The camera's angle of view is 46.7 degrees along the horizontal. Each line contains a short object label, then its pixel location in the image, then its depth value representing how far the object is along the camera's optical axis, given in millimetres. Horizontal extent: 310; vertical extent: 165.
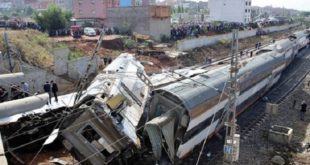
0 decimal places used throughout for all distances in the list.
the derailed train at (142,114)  12641
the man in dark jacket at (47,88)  19188
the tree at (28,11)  104088
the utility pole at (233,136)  11555
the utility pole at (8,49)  20942
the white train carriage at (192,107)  14258
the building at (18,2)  163925
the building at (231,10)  87625
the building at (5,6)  124700
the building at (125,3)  60962
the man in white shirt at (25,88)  18419
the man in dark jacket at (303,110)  23125
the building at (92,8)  56594
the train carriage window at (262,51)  32728
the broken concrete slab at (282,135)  18438
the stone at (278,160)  16495
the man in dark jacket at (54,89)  19364
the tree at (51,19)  41781
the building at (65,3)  151812
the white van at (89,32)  42500
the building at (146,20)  46156
